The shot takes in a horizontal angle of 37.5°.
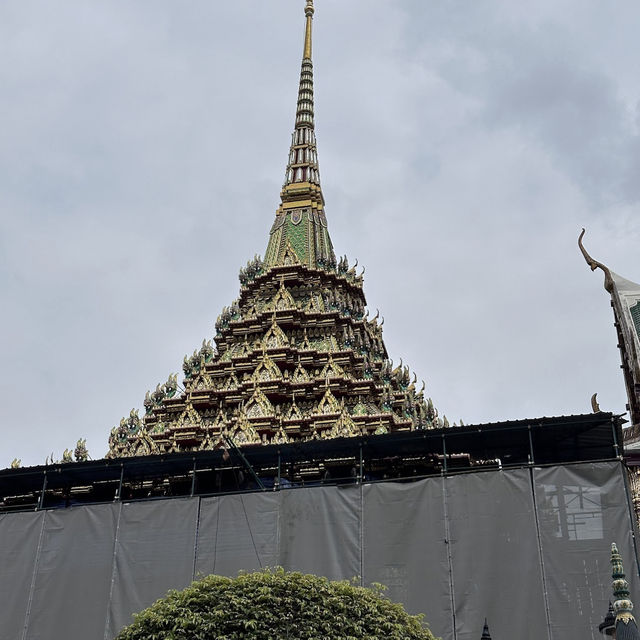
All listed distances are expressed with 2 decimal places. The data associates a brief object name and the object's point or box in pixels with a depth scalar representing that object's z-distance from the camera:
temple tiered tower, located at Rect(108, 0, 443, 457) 38.72
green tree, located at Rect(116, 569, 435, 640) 17.08
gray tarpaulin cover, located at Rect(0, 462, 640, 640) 21.94
